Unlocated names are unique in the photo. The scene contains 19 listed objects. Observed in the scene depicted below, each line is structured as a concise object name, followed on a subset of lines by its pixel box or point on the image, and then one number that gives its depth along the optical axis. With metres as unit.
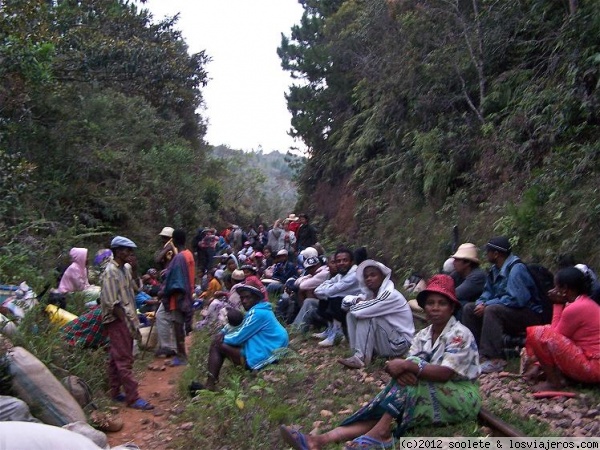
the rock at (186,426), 6.02
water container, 7.52
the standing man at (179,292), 8.53
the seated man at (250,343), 7.18
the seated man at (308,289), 9.64
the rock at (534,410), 5.23
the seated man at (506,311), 6.80
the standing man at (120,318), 6.59
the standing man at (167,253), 10.17
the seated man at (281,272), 12.30
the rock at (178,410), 6.63
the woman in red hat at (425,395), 4.42
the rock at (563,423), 4.89
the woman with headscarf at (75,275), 9.55
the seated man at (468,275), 7.75
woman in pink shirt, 5.50
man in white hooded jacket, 7.11
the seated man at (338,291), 8.52
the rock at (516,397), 5.59
